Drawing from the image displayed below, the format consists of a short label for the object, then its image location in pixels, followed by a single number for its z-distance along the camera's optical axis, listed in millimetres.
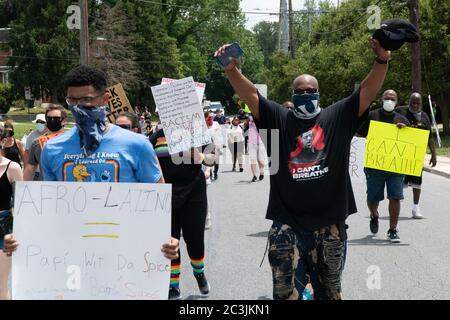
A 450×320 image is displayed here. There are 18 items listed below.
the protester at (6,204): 5078
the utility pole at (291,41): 51750
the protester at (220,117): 28316
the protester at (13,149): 10188
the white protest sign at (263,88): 33325
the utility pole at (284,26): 47856
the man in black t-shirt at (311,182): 4270
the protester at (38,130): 9039
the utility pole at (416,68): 24828
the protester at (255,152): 16517
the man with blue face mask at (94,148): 3629
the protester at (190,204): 6449
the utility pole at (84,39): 25156
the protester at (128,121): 6398
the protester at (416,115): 9797
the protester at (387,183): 8734
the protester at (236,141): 18938
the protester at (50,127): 6164
